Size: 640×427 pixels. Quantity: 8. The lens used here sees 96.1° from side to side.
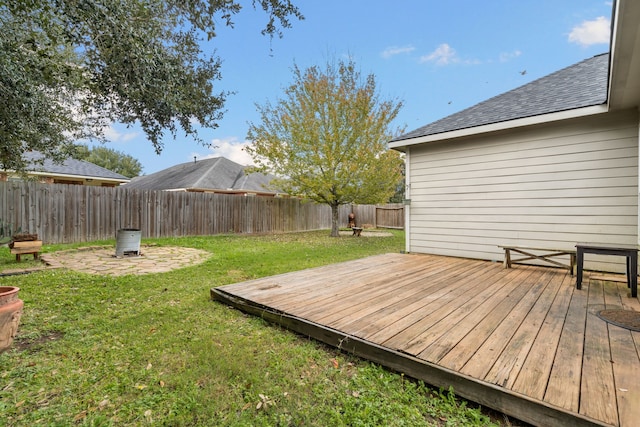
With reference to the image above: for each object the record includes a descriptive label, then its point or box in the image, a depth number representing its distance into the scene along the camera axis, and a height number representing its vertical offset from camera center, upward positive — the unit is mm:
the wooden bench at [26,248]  5359 -926
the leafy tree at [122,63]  2945 +1630
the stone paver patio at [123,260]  5066 -1219
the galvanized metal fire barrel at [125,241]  6188 -879
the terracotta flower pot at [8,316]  2016 -845
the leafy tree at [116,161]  31375 +4457
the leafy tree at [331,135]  10656 +2620
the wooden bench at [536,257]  4237 -773
